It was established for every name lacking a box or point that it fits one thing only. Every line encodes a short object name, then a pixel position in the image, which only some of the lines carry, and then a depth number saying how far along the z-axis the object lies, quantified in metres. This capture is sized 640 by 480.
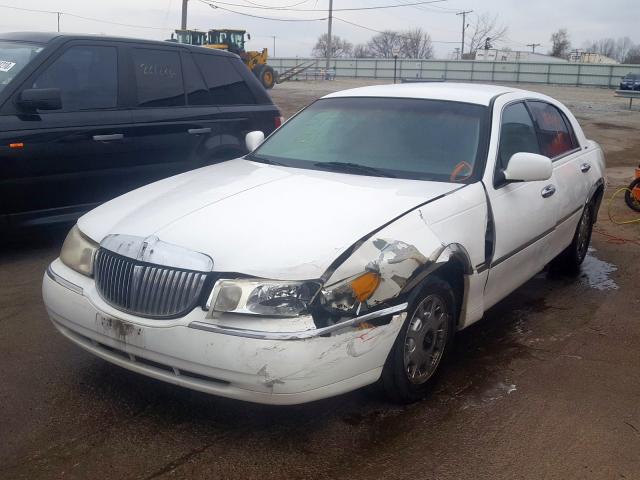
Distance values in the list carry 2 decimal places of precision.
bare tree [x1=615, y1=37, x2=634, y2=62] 111.06
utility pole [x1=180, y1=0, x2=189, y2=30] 37.81
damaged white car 2.91
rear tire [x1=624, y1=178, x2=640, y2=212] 8.27
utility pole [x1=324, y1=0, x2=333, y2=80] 53.09
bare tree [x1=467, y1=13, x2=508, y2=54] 86.31
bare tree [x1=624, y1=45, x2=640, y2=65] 93.44
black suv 5.39
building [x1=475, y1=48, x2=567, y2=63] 76.69
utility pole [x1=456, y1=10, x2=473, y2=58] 85.97
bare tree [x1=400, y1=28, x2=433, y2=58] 94.31
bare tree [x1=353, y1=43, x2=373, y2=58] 99.38
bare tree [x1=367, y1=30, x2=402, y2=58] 94.19
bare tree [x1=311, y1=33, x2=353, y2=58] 99.06
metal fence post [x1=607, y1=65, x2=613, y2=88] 45.28
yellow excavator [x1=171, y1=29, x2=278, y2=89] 34.78
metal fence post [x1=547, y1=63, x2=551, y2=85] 48.52
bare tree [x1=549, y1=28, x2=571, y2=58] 94.88
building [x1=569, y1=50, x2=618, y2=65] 84.19
